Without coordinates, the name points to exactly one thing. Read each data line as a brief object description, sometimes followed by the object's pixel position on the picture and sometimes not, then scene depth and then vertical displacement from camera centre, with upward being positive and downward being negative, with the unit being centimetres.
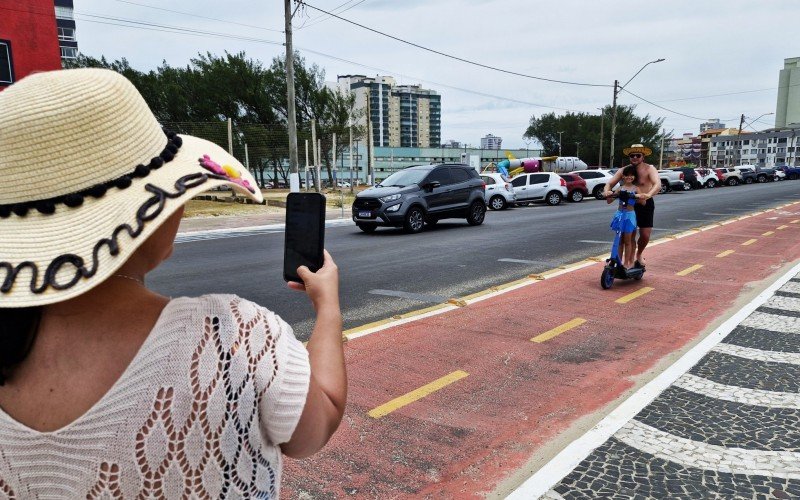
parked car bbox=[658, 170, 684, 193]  3566 -127
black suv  1398 -95
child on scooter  714 -71
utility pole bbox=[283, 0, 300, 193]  2128 +204
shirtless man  722 -37
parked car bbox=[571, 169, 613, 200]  3073 -98
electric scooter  708 -137
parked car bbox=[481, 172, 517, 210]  2384 -130
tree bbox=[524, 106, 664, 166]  7775 +399
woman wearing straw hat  94 -29
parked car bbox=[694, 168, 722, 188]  4156 -135
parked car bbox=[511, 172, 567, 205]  2673 -125
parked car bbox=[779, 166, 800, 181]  5869 -151
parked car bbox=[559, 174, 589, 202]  2864 -135
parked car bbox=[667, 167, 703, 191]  3969 -140
